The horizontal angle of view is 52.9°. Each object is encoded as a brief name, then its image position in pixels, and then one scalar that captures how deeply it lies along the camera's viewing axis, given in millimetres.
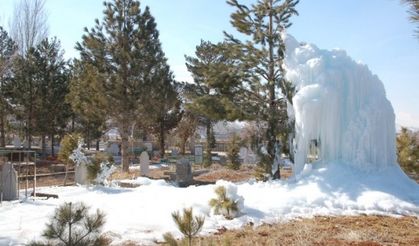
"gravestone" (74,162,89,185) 14906
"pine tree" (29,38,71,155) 28281
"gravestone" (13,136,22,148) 34375
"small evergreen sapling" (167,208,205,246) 4443
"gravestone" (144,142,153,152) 40800
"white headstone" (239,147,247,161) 32400
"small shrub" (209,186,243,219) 9367
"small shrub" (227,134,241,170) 23625
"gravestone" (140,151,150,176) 20500
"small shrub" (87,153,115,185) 14367
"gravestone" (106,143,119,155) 37875
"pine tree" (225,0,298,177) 15164
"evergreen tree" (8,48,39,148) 27938
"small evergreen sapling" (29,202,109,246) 4262
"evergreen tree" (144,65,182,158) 22375
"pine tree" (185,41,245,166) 14758
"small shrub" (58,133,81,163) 16234
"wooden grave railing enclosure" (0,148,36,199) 12070
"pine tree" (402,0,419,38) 4652
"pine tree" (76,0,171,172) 21797
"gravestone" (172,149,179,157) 37688
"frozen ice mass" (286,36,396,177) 12992
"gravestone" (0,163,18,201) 11341
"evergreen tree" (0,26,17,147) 28881
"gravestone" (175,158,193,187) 17469
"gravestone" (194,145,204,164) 30928
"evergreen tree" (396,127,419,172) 18844
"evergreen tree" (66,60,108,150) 21359
